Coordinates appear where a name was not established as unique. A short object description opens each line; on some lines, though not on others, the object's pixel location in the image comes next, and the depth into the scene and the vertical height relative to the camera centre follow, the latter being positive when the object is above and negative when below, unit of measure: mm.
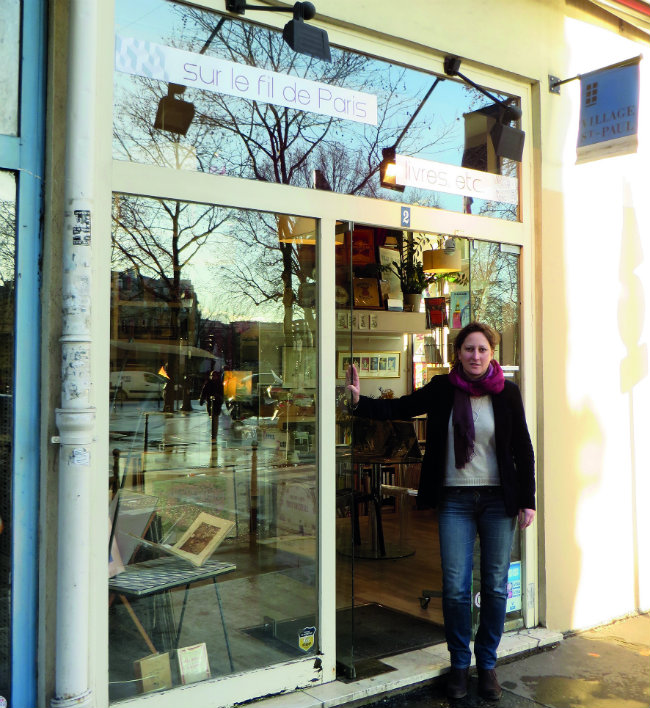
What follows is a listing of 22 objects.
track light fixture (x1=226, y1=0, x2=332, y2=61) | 3611 +1626
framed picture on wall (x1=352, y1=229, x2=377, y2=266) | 6072 +1113
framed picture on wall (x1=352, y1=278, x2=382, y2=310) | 7234 +836
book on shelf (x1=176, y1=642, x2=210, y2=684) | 3627 -1313
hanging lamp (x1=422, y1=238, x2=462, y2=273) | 5141 +879
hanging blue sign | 4770 +1692
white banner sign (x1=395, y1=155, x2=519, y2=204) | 4496 +1213
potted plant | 6988 +1016
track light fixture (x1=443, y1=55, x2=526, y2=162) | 4621 +1516
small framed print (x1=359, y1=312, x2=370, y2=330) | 7340 +583
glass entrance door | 4215 -78
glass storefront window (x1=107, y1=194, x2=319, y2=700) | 3537 -303
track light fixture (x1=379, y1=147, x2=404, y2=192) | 4406 +1192
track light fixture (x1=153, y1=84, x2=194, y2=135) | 3637 +1263
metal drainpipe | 3037 +18
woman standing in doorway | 4000 -544
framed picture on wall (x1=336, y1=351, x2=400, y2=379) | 9062 +212
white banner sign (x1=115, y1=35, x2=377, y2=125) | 3527 +1476
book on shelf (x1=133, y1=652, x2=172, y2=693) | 3483 -1304
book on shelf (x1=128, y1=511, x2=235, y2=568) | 3848 -785
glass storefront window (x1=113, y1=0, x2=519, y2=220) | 3574 +1396
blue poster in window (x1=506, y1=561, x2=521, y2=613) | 4797 -1257
